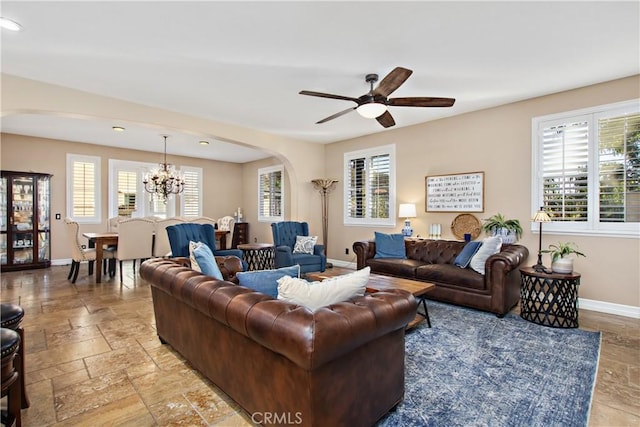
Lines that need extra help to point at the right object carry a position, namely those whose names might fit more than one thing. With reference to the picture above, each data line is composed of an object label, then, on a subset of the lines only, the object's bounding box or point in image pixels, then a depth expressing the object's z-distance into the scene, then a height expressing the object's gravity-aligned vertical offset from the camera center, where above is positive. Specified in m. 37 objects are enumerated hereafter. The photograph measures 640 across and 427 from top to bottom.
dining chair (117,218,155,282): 5.02 -0.48
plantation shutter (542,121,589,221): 3.77 +0.52
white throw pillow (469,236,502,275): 3.71 -0.47
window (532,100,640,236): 3.49 +0.51
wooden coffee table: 2.98 -0.74
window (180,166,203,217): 8.22 +0.45
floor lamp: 6.65 +0.17
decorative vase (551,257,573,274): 3.32 -0.57
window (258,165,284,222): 8.00 +0.43
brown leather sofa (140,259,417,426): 1.35 -0.72
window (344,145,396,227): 5.78 +0.47
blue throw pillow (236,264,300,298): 2.05 -0.46
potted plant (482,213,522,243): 4.18 -0.23
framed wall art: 4.64 +0.30
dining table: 5.02 -0.54
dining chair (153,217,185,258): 5.42 -0.51
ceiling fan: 2.96 +1.13
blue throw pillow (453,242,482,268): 4.01 -0.55
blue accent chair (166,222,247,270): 4.08 -0.36
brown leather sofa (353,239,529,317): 3.46 -0.76
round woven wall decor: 4.63 -0.22
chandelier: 6.23 +0.61
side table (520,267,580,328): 3.22 -0.93
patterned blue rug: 1.84 -1.19
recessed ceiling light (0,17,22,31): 2.45 +1.48
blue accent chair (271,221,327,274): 5.08 -0.66
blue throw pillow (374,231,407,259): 4.80 -0.54
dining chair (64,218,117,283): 5.00 -0.69
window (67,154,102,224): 6.61 +0.45
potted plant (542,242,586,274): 3.32 -0.53
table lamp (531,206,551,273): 3.46 -0.08
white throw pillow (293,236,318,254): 5.43 -0.60
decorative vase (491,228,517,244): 4.17 -0.31
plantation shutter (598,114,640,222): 3.45 +0.50
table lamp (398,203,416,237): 5.16 -0.04
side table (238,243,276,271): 5.75 -0.91
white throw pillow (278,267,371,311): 1.62 -0.43
